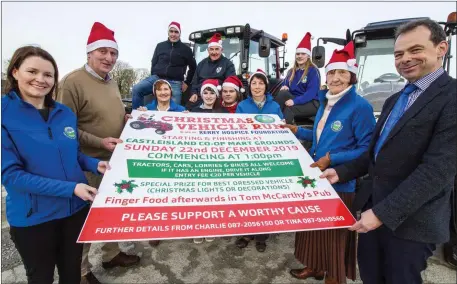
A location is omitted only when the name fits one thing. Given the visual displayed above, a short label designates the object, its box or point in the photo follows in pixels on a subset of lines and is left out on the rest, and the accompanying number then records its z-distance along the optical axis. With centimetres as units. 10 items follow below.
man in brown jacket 204
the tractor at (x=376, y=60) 398
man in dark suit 117
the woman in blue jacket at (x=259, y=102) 269
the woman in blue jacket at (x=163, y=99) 295
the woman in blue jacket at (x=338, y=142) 182
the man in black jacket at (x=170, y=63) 421
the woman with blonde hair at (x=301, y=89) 324
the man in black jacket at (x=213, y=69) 380
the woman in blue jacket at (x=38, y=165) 137
